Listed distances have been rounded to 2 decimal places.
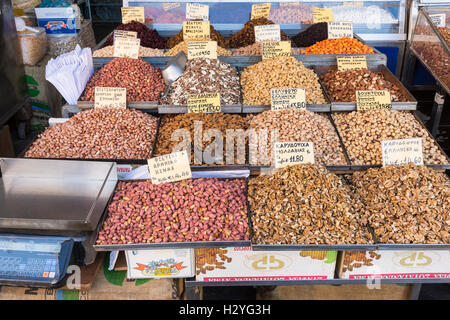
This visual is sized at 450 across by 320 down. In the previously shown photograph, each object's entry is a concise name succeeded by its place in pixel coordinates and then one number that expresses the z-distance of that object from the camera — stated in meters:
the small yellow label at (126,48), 3.44
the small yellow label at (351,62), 3.34
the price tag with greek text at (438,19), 4.15
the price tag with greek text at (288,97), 2.82
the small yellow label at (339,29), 3.81
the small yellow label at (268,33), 3.75
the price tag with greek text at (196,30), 3.77
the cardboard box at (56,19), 4.77
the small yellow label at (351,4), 4.42
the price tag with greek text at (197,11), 4.13
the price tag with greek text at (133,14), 4.17
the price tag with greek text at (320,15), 4.14
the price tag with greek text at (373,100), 2.85
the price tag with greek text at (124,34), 3.55
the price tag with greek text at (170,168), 2.17
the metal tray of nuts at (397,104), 2.86
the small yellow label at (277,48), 3.44
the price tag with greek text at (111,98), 2.90
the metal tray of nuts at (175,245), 1.83
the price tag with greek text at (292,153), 2.24
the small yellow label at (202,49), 3.40
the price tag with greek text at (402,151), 2.34
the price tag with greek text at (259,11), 4.21
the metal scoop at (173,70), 3.22
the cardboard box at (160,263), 1.91
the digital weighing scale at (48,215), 1.71
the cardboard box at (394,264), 1.92
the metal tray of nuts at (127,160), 2.43
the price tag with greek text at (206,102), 2.82
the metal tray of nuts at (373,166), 2.38
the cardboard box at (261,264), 1.92
